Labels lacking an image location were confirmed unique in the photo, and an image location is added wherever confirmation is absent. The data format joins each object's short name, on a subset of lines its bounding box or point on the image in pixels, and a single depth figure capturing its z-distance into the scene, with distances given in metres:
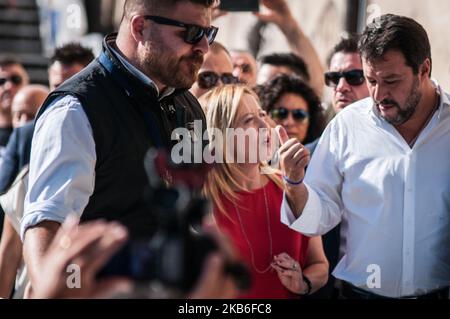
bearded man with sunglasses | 2.56
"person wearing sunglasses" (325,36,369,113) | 4.29
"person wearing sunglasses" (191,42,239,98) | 4.78
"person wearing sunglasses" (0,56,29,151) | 5.93
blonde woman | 3.38
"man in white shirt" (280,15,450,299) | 3.18
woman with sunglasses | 4.52
